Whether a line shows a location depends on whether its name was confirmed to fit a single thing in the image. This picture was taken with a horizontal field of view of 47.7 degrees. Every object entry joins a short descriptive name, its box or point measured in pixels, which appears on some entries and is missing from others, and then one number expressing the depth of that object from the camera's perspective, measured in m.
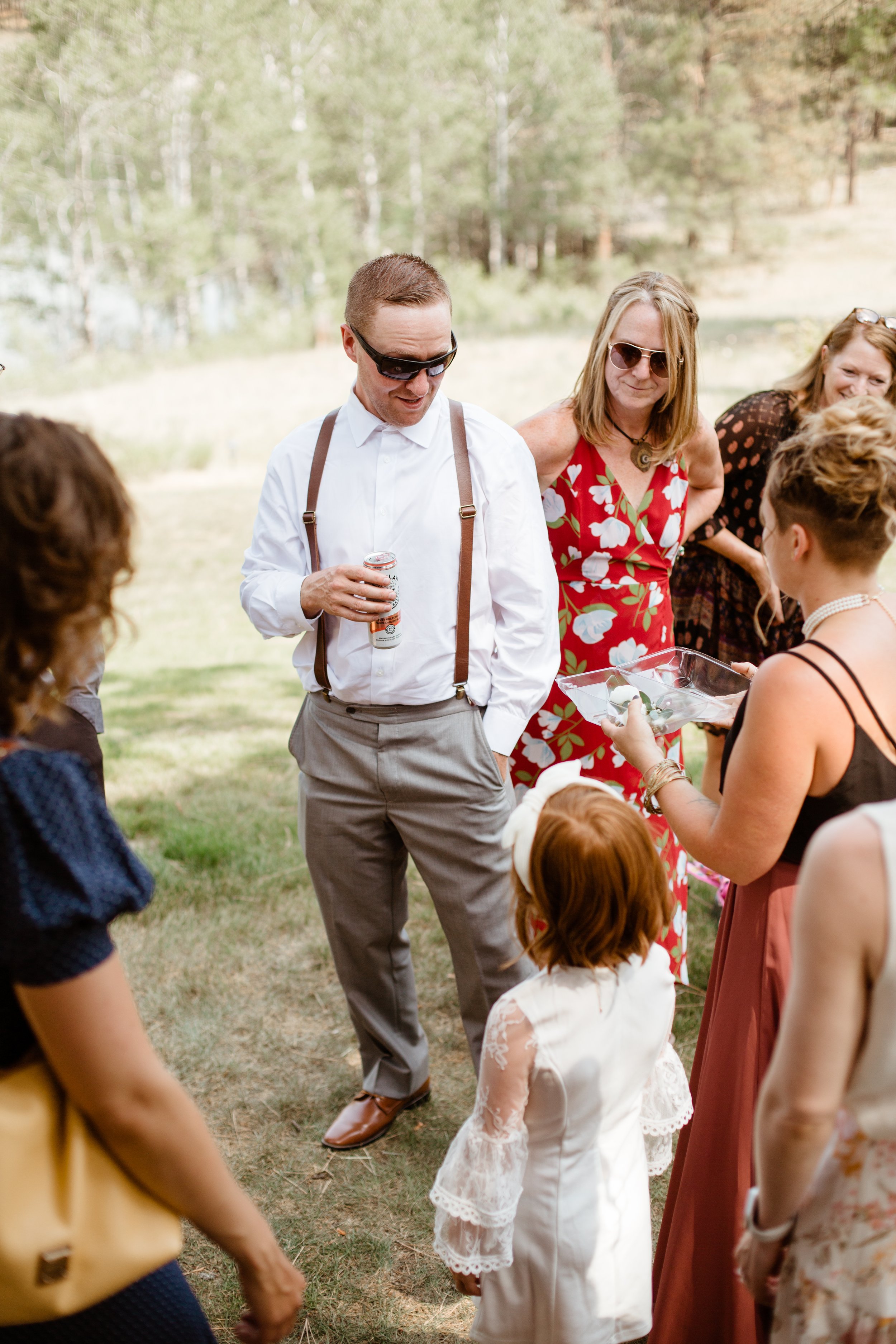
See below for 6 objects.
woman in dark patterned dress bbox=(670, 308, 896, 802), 3.44
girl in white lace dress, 1.72
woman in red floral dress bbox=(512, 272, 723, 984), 3.11
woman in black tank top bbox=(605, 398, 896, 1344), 1.66
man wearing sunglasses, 2.71
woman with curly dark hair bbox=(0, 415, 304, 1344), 1.19
